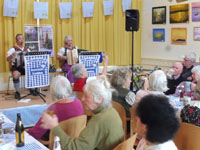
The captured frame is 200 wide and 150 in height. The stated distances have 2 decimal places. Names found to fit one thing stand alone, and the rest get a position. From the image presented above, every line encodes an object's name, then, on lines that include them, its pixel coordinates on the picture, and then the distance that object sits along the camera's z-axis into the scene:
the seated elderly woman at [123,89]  3.52
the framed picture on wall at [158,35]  8.53
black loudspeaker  7.60
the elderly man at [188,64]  5.30
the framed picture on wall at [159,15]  8.40
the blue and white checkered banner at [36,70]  5.92
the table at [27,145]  2.12
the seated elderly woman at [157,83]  3.43
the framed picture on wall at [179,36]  7.86
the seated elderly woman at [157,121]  1.60
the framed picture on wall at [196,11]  7.38
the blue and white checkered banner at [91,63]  6.68
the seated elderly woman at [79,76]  4.18
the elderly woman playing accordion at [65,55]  7.11
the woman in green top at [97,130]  2.04
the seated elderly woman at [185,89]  3.85
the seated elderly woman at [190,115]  2.52
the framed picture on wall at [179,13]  7.71
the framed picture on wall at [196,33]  7.46
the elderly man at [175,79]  4.96
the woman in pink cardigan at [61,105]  2.67
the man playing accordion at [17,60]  6.33
